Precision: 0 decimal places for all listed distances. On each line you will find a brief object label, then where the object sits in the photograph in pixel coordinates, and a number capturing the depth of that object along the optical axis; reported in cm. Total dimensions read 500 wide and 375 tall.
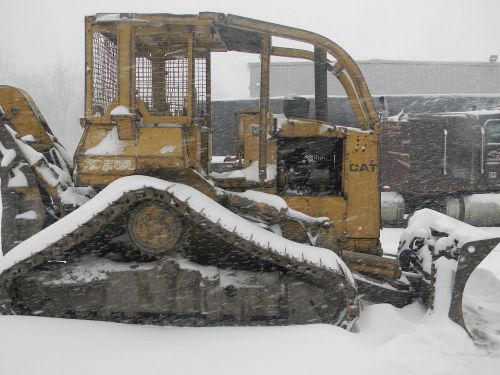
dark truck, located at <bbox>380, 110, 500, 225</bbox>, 1138
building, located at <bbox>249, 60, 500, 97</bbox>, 2377
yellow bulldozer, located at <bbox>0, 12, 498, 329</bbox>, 372
